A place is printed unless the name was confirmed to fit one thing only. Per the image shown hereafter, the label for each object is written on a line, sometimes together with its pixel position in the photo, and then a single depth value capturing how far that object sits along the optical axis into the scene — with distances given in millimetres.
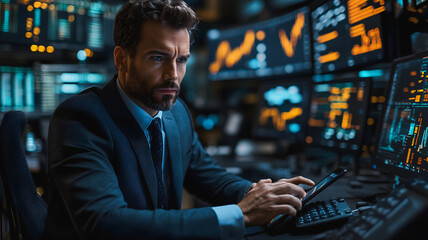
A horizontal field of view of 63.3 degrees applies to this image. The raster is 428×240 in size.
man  783
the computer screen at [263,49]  1905
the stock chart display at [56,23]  2211
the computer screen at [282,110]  1855
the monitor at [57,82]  2504
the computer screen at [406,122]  997
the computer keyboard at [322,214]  805
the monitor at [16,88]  2449
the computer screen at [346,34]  1308
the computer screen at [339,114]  1417
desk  817
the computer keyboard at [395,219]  548
